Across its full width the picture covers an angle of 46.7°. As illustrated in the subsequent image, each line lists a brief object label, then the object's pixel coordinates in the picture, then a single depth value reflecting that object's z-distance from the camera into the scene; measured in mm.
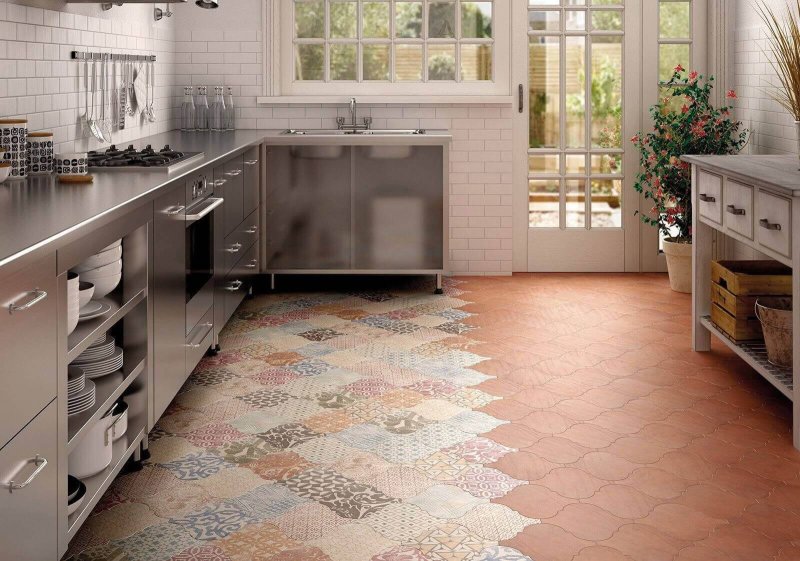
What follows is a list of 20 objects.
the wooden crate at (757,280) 4062
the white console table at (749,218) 3320
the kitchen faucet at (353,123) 6324
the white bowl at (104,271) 2619
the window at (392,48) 6551
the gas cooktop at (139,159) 3658
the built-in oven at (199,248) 3764
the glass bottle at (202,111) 6246
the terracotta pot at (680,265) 6035
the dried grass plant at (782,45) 4260
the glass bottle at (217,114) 6273
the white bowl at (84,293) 2508
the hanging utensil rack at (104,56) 4305
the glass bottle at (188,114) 6227
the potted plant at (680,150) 5953
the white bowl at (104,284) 2656
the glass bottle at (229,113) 6332
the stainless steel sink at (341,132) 6229
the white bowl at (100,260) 2602
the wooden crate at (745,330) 4098
